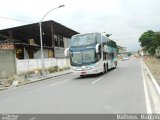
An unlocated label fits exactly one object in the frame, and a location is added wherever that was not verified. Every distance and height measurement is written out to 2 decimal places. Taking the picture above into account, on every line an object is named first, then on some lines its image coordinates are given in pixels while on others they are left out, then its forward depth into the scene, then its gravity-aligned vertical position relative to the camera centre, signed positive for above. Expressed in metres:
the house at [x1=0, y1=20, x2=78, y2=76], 18.71 +3.14
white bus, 11.40 +0.32
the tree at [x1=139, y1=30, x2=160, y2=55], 50.47 +5.99
